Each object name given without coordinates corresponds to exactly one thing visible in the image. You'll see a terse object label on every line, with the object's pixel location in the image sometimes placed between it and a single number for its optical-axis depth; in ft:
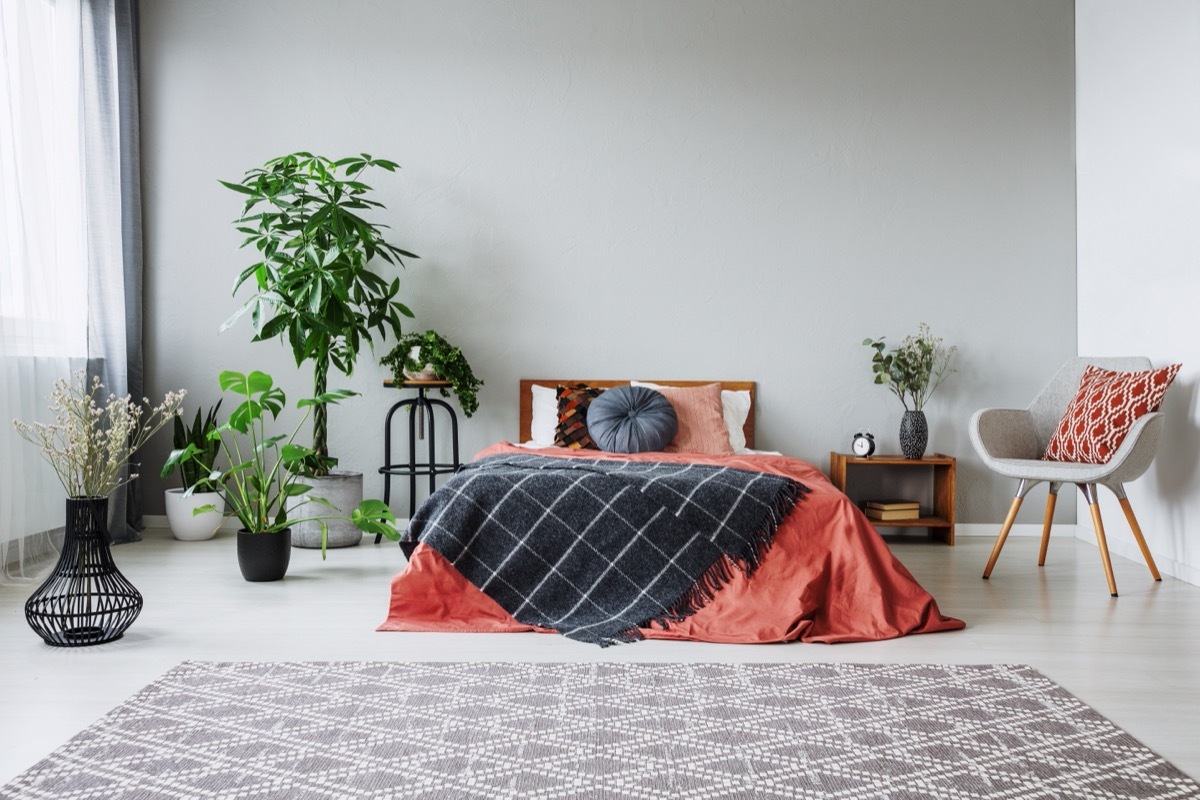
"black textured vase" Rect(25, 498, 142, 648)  9.03
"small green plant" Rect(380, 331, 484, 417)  14.74
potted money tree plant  13.87
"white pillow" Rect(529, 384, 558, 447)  15.01
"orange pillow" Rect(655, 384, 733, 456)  14.44
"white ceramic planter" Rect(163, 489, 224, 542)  14.97
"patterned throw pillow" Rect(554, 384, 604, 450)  14.40
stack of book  15.19
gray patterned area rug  6.00
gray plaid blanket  10.01
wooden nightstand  15.60
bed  9.66
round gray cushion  13.70
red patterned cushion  12.13
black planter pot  11.93
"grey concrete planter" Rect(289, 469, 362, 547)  14.55
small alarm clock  15.42
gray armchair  11.65
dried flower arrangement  9.04
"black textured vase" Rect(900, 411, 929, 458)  15.26
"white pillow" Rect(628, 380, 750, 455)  15.30
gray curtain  14.37
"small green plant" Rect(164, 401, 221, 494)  15.05
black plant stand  14.93
